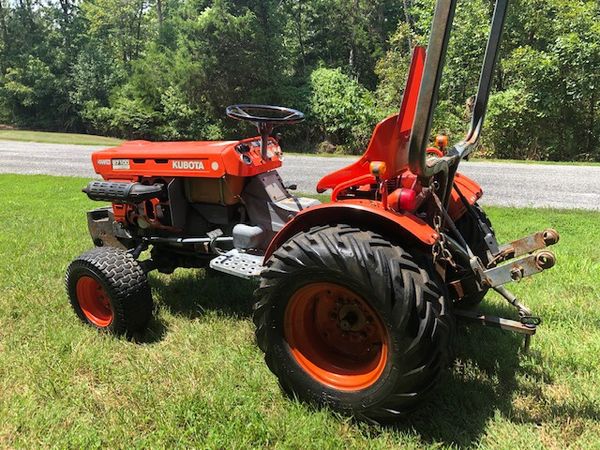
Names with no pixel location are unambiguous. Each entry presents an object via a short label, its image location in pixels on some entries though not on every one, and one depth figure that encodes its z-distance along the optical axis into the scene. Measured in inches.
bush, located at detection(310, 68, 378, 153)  747.4
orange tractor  86.0
